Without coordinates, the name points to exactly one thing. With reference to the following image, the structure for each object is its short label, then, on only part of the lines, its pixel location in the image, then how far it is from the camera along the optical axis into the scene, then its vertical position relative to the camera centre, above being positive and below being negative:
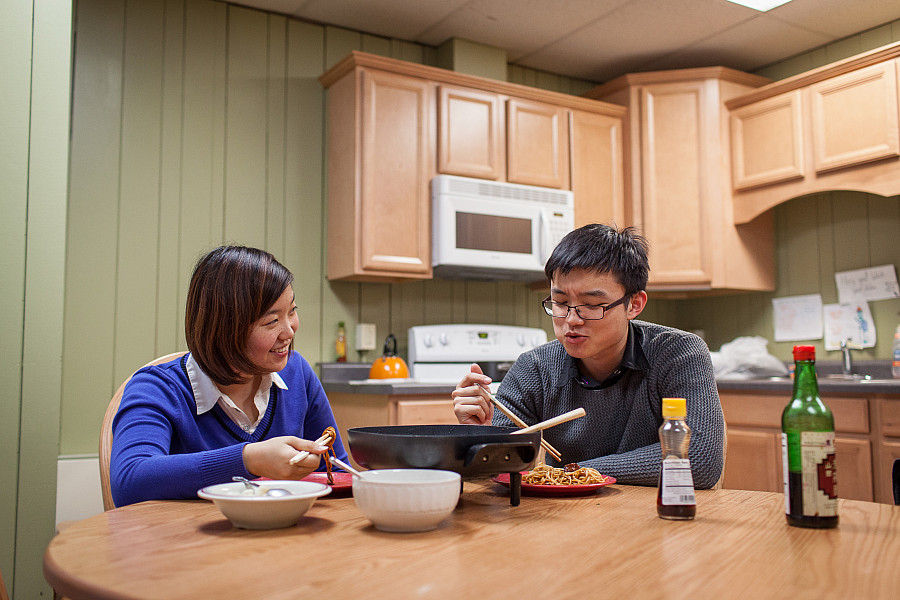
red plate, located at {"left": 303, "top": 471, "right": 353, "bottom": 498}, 1.25 -0.26
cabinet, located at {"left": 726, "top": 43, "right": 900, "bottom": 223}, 3.28 +0.96
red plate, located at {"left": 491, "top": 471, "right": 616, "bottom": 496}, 1.23 -0.26
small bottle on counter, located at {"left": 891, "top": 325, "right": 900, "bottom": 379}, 3.30 -0.11
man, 1.61 -0.06
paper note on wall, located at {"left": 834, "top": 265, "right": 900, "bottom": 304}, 3.54 +0.25
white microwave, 3.44 +0.54
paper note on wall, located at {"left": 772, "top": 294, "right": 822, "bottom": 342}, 3.85 +0.10
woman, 1.35 -0.07
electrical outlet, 3.57 +0.01
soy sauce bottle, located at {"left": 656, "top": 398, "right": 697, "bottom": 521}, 1.04 -0.19
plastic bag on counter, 3.65 -0.13
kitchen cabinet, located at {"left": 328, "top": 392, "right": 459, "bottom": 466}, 2.97 -0.30
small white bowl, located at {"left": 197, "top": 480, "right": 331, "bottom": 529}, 0.95 -0.22
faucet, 3.55 -0.12
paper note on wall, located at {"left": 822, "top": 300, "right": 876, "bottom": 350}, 3.59 +0.05
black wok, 1.04 -0.16
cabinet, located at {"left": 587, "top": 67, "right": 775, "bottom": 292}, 3.87 +0.81
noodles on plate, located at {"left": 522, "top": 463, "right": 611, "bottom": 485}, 1.27 -0.24
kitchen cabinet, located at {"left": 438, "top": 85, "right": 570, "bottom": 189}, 3.54 +0.99
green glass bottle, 0.96 -0.15
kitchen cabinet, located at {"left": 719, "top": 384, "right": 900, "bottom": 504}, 2.80 -0.43
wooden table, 0.73 -0.25
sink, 3.39 -0.19
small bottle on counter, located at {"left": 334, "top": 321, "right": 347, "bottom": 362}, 3.50 -0.04
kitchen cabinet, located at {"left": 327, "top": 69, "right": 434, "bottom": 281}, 3.32 +0.74
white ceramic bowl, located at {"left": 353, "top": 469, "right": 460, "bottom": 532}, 0.92 -0.21
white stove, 3.64 -0.06
